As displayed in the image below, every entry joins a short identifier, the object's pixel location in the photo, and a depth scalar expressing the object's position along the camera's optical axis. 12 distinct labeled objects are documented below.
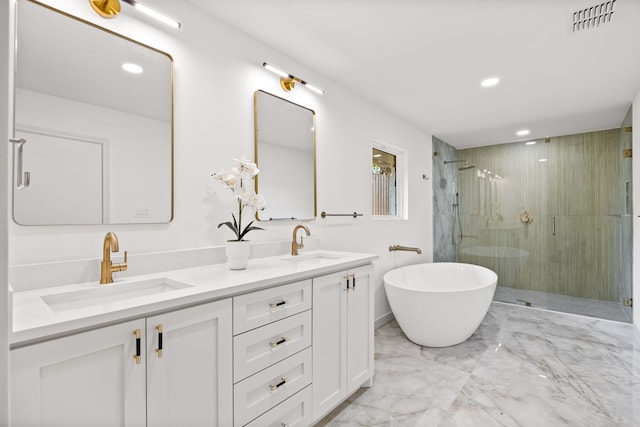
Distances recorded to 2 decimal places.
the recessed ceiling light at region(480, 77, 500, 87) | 2.62
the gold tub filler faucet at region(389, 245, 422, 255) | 3.33
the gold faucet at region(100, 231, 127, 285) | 1.26
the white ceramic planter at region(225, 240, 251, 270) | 1.60
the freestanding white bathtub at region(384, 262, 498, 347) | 2.57
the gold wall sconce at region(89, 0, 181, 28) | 1.38
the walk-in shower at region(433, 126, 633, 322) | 3.68
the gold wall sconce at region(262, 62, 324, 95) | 2.16
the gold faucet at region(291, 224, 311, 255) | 2.14
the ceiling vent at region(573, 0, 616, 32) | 1.73
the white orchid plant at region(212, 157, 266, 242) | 1.69
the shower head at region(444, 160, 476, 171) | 4.74
